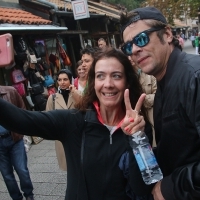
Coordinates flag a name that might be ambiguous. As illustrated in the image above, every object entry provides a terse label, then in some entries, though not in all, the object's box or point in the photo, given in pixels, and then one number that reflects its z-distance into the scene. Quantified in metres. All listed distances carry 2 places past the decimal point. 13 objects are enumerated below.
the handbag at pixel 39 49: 7.06
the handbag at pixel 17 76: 6.05
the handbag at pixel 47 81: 6.99
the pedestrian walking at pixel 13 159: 3.44
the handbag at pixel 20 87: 6.08
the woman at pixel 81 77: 4.07
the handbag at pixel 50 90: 6.98
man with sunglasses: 1.27
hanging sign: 8.06
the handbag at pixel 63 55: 8.65
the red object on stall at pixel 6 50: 1.45
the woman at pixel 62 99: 3.46
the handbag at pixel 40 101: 6.56
